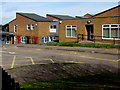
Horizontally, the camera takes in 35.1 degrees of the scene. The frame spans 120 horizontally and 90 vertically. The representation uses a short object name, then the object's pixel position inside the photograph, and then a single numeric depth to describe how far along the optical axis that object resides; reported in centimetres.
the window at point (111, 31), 2523
